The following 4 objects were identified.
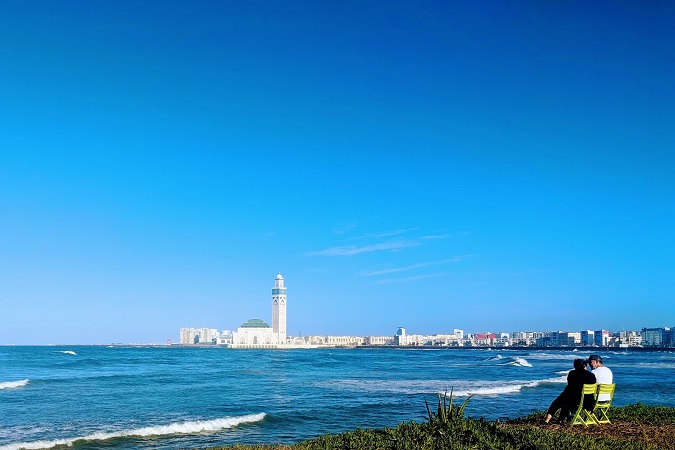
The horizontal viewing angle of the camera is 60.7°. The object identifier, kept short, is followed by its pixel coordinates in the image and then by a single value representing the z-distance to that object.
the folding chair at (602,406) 11.45
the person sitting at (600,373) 11.70
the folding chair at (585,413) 11.23
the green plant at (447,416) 9.90
